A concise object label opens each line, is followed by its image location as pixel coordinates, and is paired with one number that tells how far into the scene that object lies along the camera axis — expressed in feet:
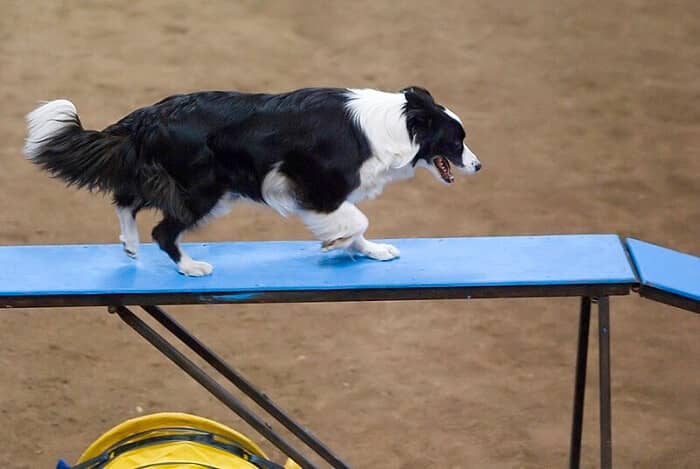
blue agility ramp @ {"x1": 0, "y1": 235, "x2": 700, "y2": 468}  17.51
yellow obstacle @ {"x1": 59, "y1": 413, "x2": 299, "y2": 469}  18.39
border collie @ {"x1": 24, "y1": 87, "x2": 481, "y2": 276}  17.40
